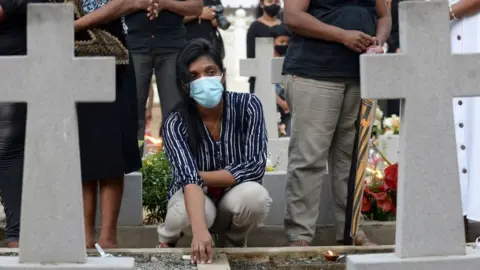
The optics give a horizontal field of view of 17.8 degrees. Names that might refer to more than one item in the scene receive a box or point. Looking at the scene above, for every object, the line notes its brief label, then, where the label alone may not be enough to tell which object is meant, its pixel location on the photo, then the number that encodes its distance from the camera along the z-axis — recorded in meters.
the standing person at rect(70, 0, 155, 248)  7.86
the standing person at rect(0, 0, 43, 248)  7.95
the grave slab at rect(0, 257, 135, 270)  6.07
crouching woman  7.47
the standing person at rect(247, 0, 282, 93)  16.06
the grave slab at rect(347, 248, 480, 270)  6.16
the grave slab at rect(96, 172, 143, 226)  9.22
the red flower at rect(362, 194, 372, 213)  9.62
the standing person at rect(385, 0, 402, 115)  16.30
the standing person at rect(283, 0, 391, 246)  8.04
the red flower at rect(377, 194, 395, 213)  9.58
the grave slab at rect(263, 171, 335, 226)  9.39
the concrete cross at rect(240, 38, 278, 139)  12.34
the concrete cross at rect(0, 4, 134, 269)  6.00
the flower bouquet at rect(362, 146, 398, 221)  9.60
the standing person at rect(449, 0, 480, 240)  8.37
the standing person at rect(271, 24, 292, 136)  15.28
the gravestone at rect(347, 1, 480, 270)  6.14
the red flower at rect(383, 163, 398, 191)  9.67
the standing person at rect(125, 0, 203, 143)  9.95
